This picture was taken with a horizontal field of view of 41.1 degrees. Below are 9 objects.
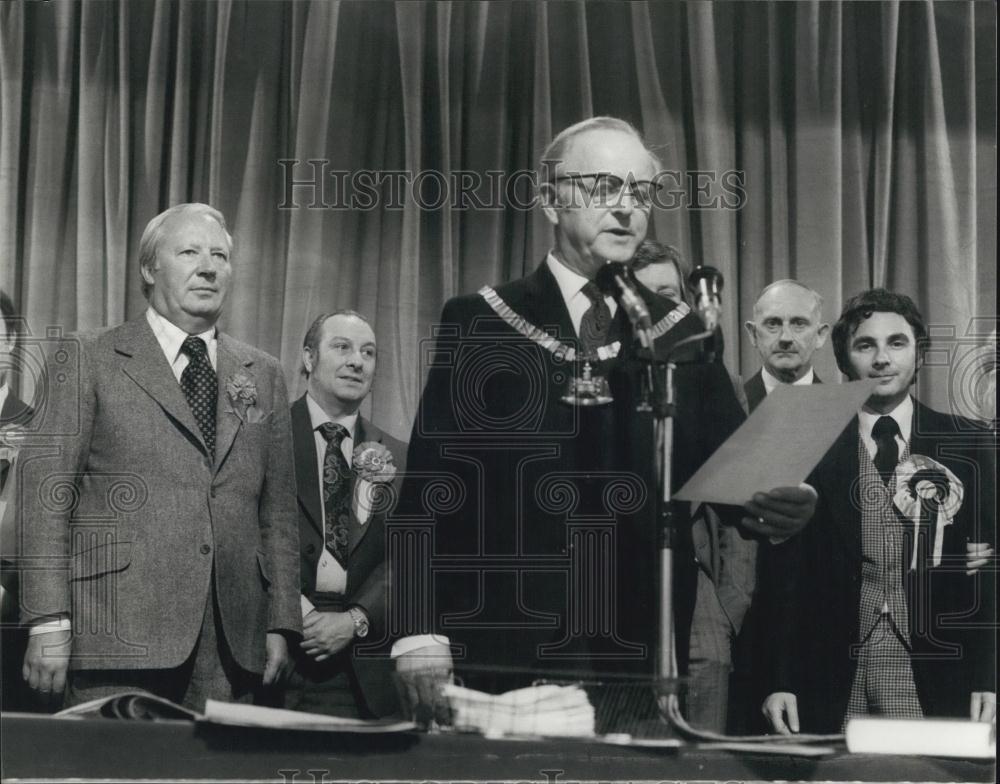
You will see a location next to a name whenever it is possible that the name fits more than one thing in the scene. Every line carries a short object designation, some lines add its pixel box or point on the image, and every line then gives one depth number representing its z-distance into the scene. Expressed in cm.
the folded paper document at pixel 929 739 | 304
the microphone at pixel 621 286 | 329
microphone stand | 289
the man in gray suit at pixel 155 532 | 313
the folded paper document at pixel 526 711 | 232
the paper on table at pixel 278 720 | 228
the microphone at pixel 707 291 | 287
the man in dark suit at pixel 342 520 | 323
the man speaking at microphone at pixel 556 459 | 326
